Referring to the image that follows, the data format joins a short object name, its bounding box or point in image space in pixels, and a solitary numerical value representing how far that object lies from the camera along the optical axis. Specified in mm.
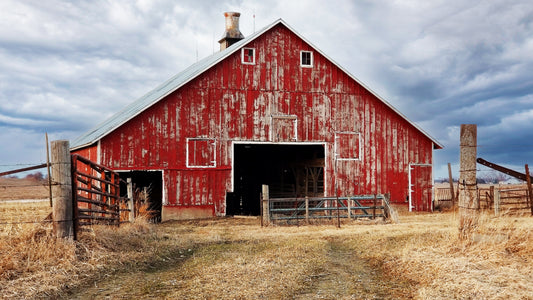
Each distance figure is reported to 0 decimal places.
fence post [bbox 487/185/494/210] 24372
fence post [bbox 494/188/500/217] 20547
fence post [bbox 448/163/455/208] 26869
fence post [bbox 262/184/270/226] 17344
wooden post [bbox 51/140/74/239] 9492
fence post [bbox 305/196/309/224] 17553
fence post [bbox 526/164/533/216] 17538
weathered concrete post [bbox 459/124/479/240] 10203
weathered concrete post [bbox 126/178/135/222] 15180
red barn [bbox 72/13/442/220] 20375
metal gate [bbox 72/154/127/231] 9906
